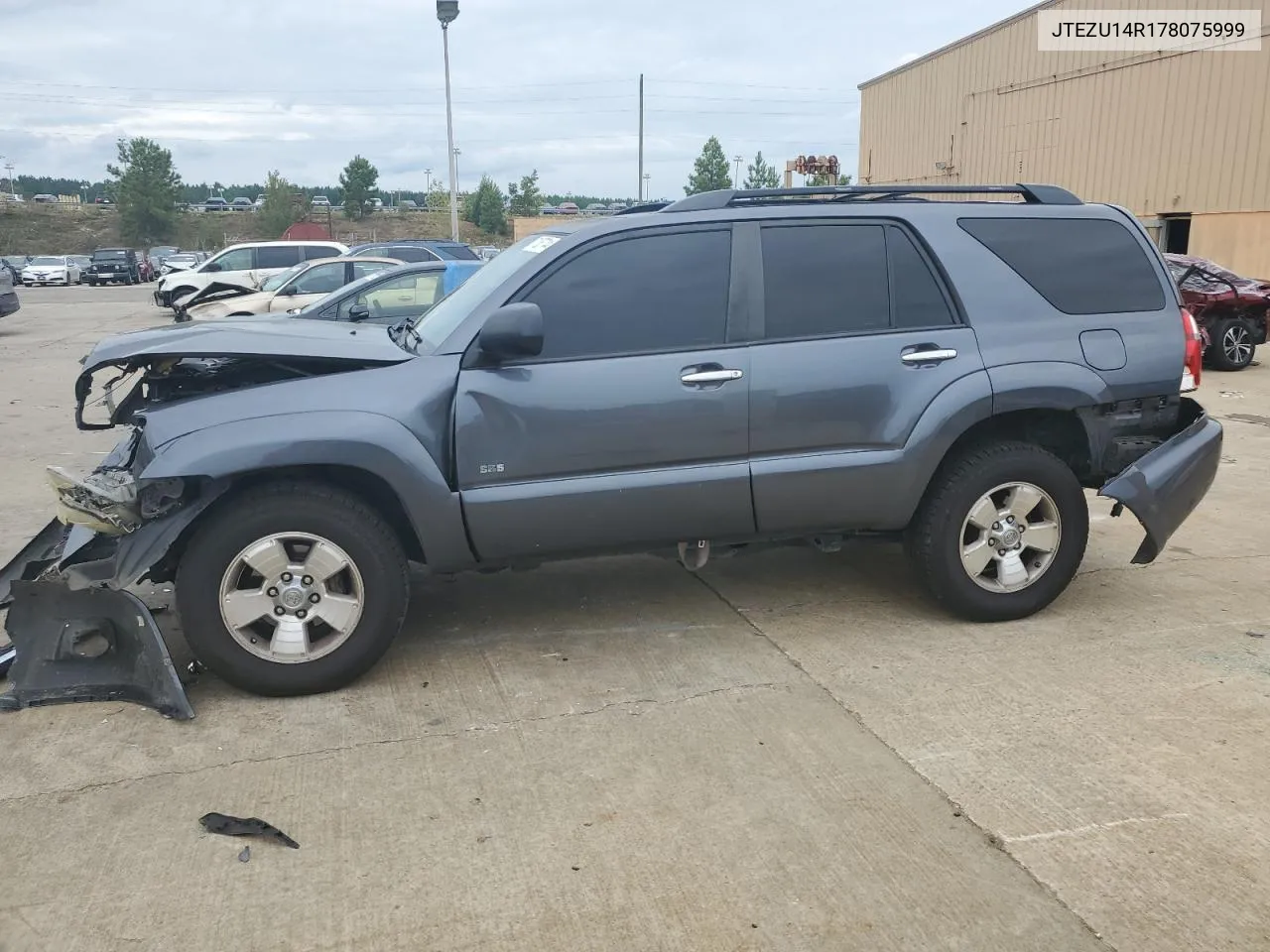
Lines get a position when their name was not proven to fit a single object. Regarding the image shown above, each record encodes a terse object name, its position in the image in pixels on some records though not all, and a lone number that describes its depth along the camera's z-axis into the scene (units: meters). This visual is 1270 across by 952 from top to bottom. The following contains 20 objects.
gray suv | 3.88
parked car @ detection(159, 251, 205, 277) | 42.28
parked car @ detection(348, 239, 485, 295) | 18.80
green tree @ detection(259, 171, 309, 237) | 70.06
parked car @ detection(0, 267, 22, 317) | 19.47
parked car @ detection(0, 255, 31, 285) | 45.46
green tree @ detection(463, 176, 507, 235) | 75.75
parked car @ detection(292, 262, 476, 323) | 9.87
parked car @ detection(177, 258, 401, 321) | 13.86
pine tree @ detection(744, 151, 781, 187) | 75.25
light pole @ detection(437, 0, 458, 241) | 30.03
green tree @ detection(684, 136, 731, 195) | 67.12
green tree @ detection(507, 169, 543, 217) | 80.62
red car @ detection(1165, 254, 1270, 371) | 12.98
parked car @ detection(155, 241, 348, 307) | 22.22
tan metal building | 19.61
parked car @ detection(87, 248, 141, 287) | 44.72
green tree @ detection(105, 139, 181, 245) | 71.12
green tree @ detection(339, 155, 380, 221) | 78.50
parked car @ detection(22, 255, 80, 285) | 44.66
